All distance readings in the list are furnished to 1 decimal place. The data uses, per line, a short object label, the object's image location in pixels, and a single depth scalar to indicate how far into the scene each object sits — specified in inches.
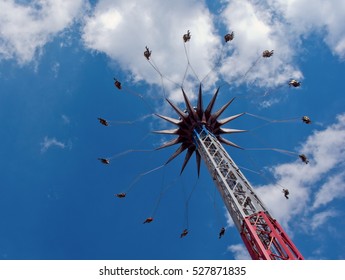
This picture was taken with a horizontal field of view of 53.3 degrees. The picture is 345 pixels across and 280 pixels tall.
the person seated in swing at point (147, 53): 1130.3
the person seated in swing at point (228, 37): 1153.4
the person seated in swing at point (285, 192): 1064.5
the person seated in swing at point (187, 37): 1143.8
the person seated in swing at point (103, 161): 1165.7
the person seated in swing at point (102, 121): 1158.3
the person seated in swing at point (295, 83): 1163.9
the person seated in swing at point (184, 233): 1112.8
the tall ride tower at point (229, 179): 715.4
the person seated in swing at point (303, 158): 1095.6
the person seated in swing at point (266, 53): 1173.7
